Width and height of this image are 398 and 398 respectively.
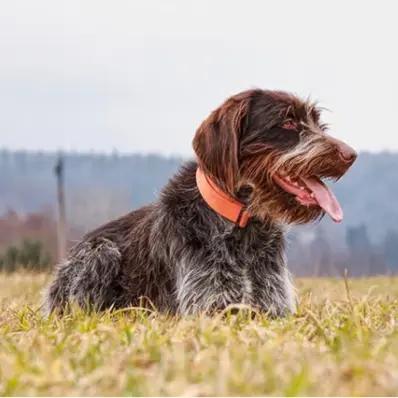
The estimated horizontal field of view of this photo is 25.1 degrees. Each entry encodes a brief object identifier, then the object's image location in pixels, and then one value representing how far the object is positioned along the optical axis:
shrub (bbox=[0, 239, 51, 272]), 22.94
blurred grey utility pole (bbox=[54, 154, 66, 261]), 23.30
